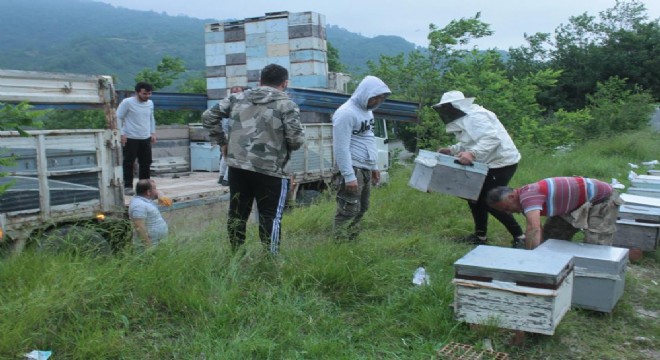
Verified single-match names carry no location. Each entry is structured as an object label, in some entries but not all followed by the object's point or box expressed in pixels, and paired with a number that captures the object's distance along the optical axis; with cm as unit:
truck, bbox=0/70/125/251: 513
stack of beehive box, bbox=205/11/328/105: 1507
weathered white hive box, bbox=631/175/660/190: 697
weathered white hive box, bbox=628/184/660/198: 688
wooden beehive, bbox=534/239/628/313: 404
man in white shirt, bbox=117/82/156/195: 801
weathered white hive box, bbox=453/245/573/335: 339
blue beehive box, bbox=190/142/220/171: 1116
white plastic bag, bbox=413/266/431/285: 434
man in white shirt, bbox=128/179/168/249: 567
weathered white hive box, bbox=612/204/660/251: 563
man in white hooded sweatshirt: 516
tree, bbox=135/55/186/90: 2136
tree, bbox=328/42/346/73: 2771
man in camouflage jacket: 449
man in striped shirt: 435
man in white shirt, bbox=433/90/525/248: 542
